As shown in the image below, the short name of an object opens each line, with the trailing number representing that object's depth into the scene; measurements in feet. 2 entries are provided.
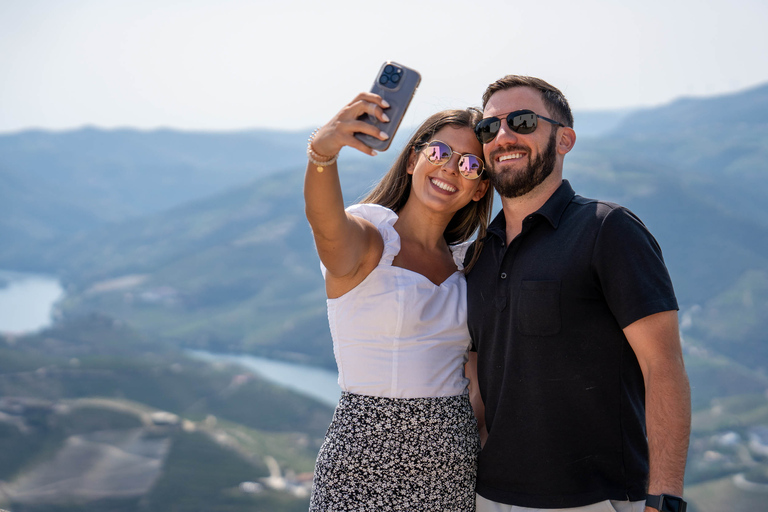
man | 9.50
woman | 10.54
